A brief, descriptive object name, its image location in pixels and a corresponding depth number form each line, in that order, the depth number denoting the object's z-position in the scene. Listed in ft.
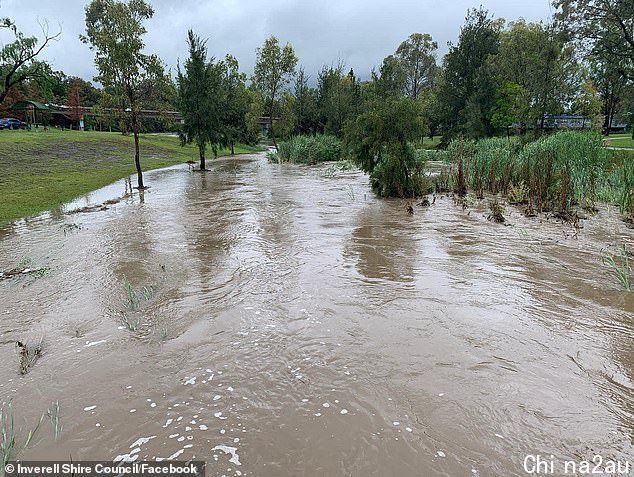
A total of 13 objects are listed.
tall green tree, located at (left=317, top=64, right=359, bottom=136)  110.52
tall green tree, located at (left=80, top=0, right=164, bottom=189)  49.55
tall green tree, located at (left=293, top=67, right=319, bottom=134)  136.77
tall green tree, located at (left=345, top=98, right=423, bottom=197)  44.39
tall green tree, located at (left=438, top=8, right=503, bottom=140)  110.93
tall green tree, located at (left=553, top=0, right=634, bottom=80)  63.21
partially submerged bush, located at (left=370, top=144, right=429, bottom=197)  44.57
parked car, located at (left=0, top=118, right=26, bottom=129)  124.77
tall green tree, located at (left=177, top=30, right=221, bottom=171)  77.61
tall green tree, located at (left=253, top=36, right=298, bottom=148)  135.64
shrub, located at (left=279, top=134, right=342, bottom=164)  101.24
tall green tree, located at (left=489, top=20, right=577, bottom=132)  83.46
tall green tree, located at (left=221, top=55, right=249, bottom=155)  103.55
